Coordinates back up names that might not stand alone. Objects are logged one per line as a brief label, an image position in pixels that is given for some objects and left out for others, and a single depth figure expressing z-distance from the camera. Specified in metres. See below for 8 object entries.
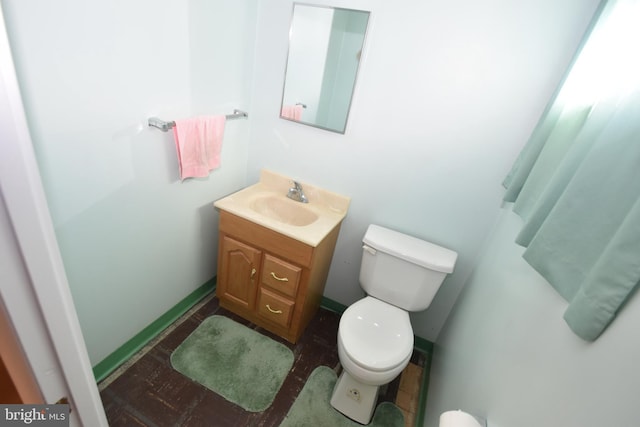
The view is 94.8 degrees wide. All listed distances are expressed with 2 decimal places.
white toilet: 1.34
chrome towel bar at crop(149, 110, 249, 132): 1.22
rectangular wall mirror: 1.50
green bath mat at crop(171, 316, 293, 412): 1.51
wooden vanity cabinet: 1.56
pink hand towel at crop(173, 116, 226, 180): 1.35
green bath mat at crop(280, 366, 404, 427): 1.45
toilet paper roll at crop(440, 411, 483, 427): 0.81
